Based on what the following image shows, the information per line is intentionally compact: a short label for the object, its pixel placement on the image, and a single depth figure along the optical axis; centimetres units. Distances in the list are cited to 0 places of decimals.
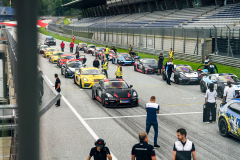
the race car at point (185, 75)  2192
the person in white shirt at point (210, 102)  1212
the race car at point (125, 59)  3350
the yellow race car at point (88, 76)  2047
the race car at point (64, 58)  3093
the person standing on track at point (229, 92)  1330
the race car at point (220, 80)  1746
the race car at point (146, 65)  2734
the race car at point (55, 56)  3528
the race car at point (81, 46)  5084
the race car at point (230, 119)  974
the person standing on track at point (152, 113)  918
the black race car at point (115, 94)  1522
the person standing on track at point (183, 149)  610
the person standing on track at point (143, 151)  596
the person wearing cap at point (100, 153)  633
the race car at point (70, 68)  2525
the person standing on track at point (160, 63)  2568
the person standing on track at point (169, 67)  2120
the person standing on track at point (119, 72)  2114
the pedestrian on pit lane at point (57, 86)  1577
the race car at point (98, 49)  4245
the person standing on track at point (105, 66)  2322
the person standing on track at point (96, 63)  2469
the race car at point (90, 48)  4658
